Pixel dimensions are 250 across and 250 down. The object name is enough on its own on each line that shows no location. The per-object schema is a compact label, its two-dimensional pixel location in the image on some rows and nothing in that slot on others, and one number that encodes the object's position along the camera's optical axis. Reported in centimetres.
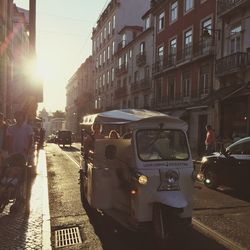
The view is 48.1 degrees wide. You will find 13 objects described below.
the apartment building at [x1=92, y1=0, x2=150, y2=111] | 3991
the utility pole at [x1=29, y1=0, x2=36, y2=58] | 1053
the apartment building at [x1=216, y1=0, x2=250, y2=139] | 1666
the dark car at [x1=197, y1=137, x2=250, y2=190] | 725
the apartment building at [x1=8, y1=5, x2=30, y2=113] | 2283
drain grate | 441
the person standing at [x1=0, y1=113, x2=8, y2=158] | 606
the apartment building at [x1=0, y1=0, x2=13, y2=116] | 1659
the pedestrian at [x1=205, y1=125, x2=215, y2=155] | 1403
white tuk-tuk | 441
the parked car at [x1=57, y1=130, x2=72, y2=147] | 3058
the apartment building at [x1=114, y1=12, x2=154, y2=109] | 2975
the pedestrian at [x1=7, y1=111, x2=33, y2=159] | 623
